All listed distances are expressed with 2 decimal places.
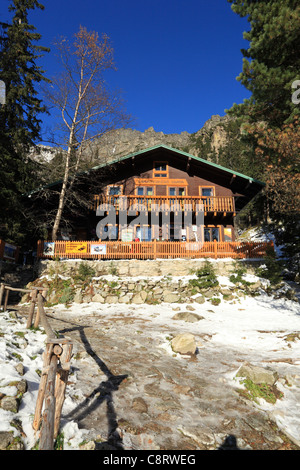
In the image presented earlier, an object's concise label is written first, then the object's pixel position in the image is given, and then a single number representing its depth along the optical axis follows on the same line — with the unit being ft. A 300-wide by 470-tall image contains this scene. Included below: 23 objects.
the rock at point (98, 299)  46.34
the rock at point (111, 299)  46.28
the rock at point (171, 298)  45.73
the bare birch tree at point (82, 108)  54.81
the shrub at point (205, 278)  47.75
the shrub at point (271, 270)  47.47
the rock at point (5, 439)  9.69
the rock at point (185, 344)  24.32
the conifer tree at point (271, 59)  39.65
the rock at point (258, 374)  17.48
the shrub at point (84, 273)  50.11
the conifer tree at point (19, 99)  55.88
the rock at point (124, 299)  46.26
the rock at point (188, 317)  36.41
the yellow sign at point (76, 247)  54.49
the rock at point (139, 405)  14.77
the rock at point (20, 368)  15.30
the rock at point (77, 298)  45.73
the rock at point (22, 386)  13.31
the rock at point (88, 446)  10.65
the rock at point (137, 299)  46.06
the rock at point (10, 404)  11.70
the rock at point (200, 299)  44.58
